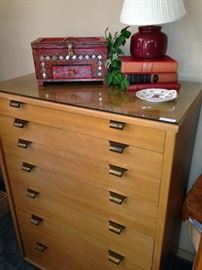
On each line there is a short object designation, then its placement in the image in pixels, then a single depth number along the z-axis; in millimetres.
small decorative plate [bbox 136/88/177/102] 864
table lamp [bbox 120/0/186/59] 851
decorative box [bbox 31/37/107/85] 1032
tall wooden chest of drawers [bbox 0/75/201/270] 808
